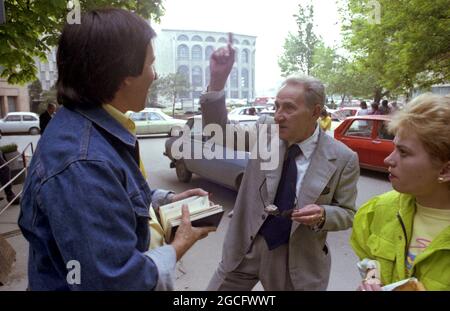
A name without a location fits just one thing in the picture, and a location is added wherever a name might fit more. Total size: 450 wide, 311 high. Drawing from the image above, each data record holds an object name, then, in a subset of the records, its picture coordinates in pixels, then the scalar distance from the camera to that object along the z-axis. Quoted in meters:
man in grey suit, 2.03
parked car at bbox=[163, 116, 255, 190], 6.26
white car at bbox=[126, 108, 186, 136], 17.98
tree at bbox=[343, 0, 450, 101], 8.44
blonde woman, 1.40
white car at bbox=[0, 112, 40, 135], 20.95
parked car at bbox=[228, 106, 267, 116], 20.78
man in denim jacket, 0.98
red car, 8.11
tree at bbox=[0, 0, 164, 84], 4.71
